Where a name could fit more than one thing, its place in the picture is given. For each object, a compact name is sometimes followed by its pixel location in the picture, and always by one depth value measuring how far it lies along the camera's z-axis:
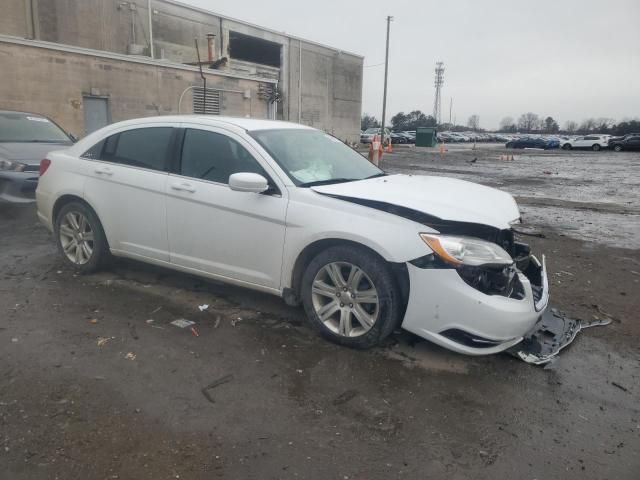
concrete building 15.88
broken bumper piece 3.57
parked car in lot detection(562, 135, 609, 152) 46.34
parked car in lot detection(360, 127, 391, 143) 54.41
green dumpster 48.62
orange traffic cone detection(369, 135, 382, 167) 17.83
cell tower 94.07
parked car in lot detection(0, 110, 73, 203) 7.64
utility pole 39.52
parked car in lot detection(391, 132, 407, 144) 57.95
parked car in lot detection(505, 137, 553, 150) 51.16
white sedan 3.34
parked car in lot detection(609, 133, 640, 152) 43.25
